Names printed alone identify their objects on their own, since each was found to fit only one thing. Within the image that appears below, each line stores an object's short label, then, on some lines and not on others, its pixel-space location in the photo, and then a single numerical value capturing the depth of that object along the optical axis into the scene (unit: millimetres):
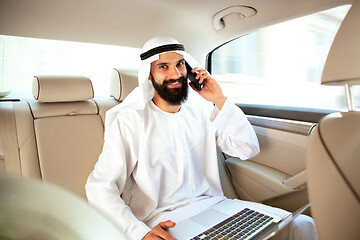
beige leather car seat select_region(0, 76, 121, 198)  1734
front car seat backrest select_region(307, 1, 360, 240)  797
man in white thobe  1609
